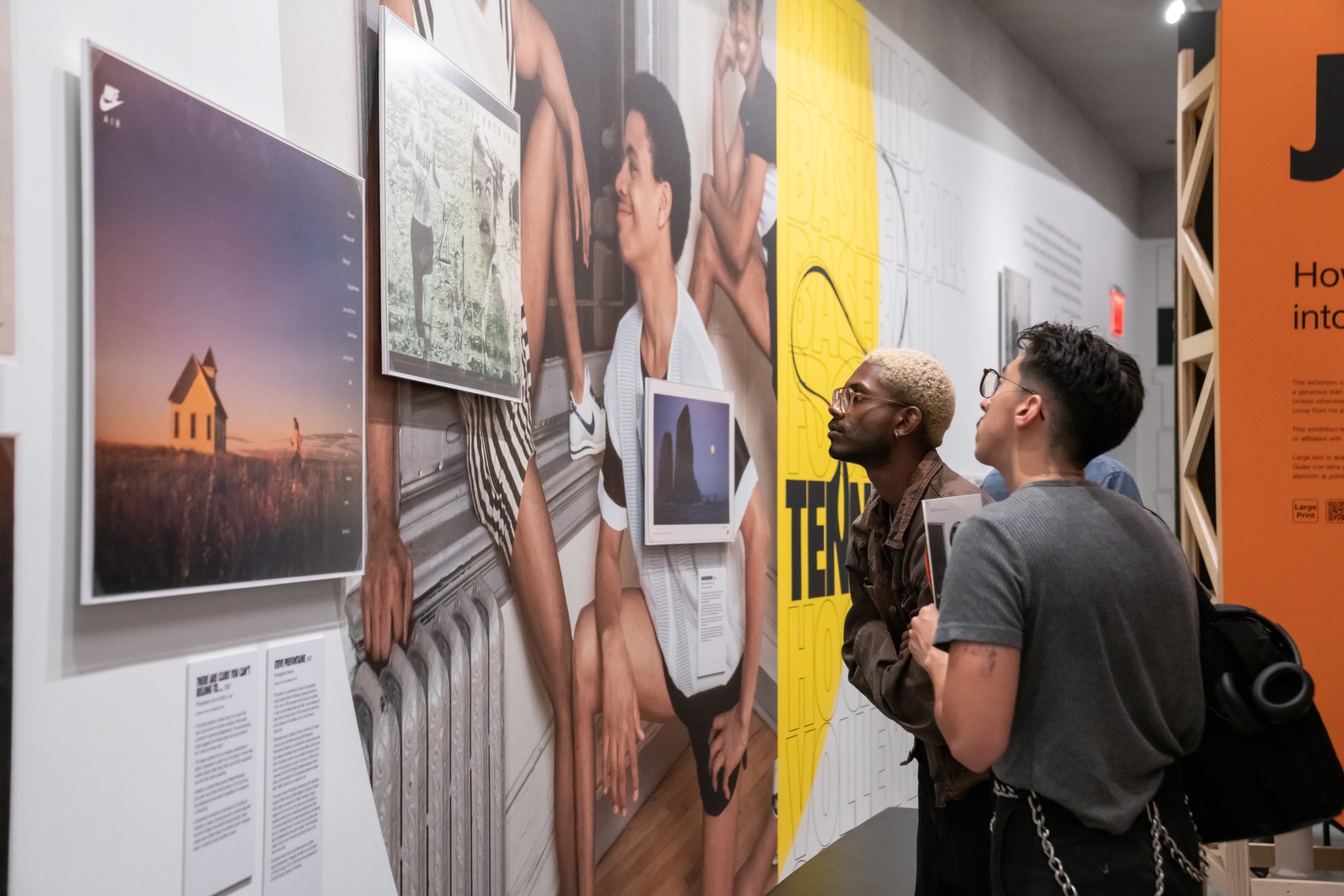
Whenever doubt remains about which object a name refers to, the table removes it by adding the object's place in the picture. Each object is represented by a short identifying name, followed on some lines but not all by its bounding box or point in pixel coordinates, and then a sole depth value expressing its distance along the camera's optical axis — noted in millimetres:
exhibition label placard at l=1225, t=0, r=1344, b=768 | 3643
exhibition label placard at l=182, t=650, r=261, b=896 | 1749
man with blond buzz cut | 2322
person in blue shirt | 3455
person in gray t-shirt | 1633
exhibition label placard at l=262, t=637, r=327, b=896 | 1921
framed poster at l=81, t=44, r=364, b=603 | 1569
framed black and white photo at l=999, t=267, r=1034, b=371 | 6844
